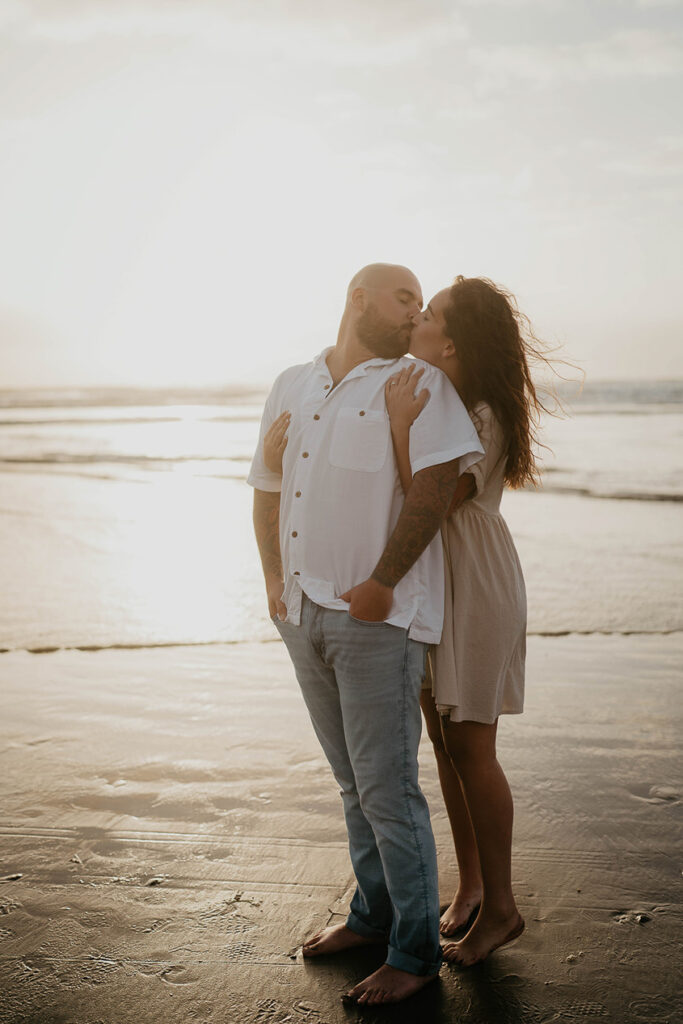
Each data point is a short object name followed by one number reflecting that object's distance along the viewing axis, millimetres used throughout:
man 2584
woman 2842
